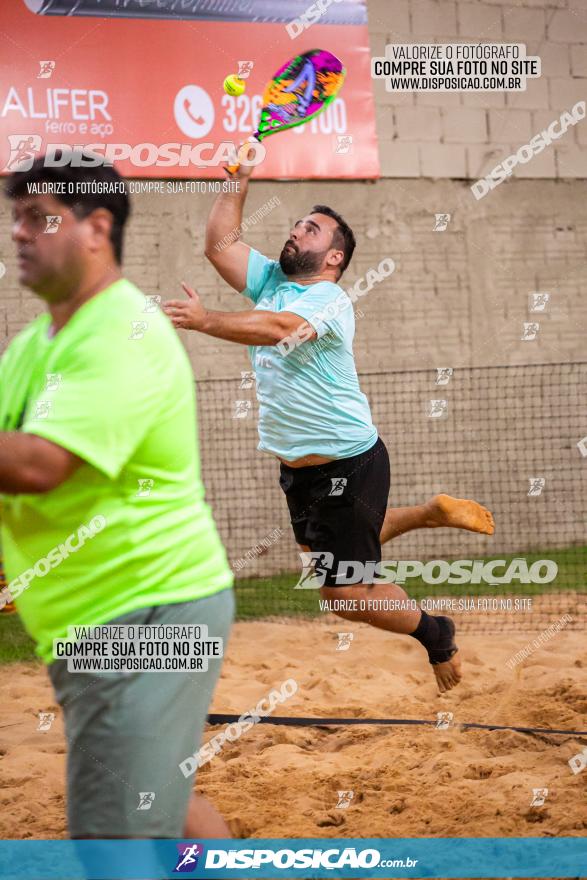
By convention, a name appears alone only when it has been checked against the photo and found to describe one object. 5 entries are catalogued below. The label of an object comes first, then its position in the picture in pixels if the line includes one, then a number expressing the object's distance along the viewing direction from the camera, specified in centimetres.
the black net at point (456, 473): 1709
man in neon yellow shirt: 418
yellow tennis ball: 947
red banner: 1591
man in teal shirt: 934
